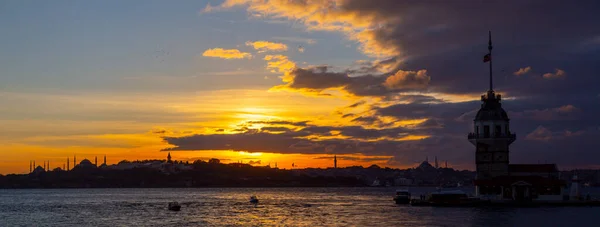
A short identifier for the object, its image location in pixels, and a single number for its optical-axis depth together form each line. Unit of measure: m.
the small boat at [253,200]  166.80
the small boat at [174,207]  127.38
